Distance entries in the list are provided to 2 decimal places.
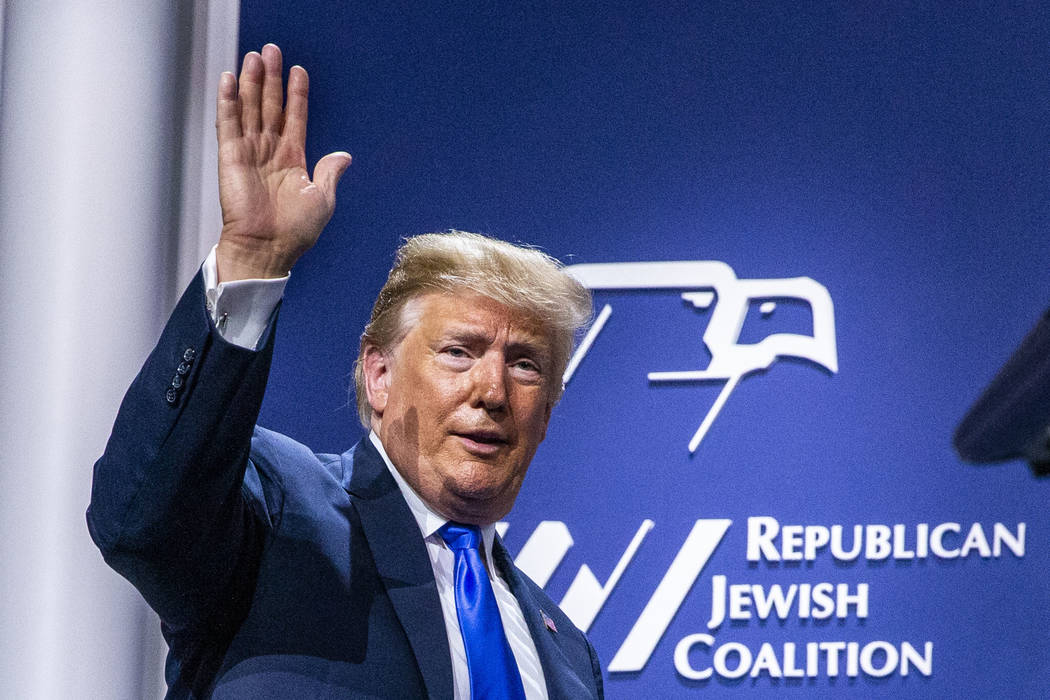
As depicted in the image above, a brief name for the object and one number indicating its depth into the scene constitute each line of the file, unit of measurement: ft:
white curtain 21.85
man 19.09
